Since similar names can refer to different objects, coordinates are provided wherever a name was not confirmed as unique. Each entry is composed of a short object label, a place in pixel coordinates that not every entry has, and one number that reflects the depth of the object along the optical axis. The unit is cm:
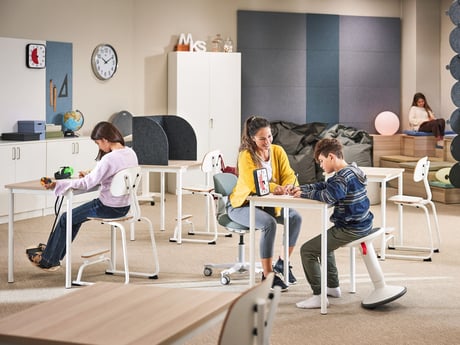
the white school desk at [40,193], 617
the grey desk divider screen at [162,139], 801
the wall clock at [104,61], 1093
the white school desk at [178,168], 784
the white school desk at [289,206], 550
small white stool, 560
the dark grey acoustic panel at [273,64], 1241
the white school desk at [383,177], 720
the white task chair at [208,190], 795
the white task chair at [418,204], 748
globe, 1034
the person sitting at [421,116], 1234
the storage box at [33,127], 954
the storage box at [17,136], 931
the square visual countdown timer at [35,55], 973
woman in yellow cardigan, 605
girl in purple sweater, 623
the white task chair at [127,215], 621
